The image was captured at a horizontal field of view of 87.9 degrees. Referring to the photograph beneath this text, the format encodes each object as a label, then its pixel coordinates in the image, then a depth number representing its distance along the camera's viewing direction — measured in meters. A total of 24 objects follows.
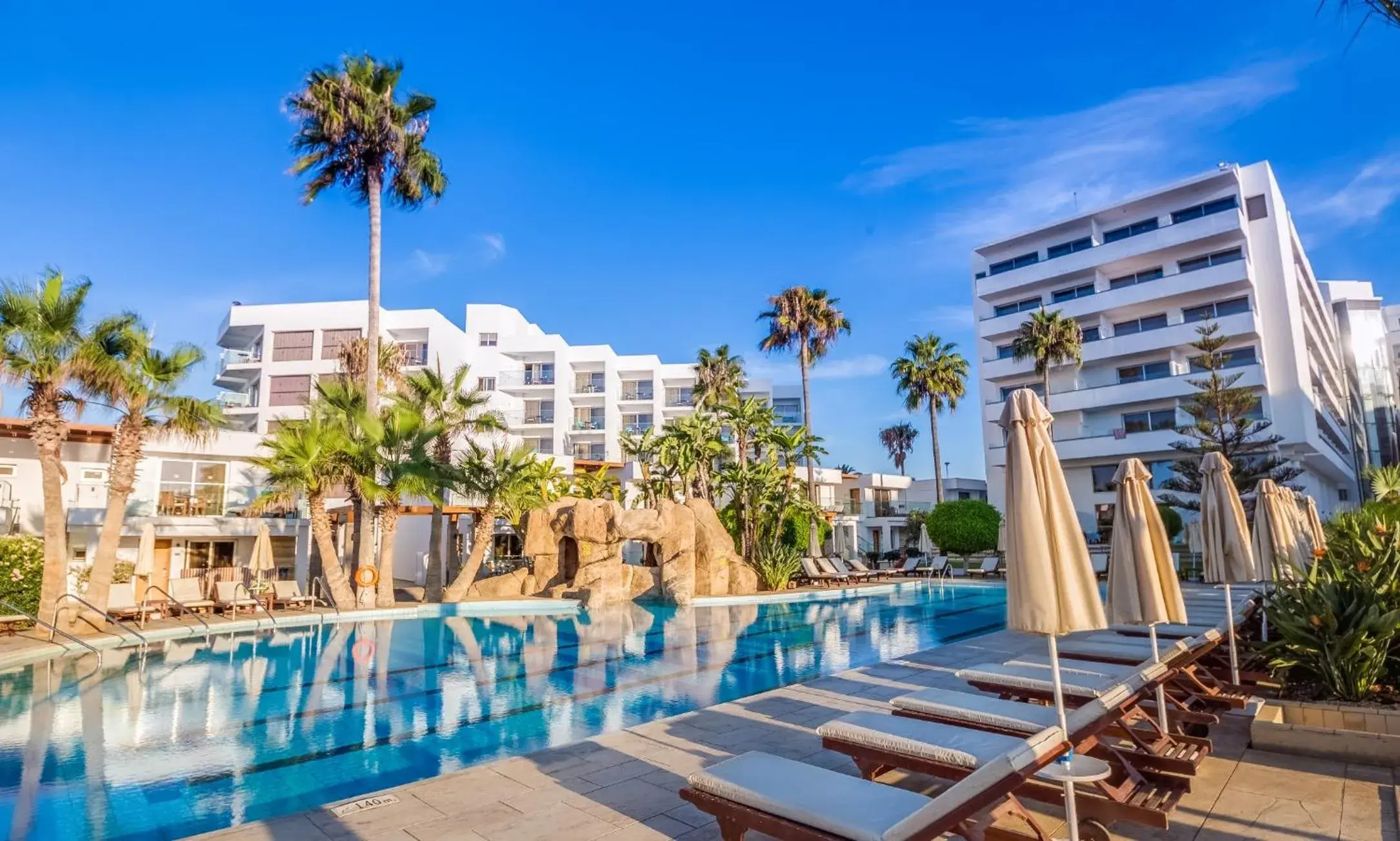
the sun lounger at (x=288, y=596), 18.09
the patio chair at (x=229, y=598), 16.56
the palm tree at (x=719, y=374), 32.81
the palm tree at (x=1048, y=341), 33.31
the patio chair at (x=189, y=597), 16.34
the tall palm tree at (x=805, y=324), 31.34
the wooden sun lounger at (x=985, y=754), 3.63
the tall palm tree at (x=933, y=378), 36.09
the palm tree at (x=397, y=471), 18.67
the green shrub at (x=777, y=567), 22.64
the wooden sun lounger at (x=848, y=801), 2.91
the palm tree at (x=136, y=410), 14.41
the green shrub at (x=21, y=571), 14.59
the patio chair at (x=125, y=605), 14.85
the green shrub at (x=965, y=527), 31.19
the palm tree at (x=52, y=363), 13.25
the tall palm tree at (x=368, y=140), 19.95
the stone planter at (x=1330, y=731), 4.91
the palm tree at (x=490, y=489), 20.67
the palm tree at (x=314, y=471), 17.47
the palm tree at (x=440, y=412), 21.39
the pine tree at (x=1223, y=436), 26.83
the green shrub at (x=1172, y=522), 28.98
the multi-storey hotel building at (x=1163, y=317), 33.09
